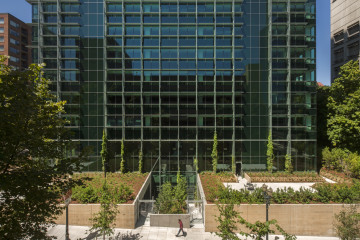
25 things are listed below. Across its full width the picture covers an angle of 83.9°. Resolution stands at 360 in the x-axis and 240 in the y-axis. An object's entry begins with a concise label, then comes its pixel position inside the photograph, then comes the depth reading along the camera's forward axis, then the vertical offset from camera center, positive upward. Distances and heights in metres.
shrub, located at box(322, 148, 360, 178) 26.44 -6.00
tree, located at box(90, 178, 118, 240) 15.67 -7.79
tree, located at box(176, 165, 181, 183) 30.98 -8.98
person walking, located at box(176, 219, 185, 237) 17.66 -9.58
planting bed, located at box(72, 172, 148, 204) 19.48 -8.23
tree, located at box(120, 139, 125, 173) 31.23 -6.87
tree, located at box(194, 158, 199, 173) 31.66 -7.39
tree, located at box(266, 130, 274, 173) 31.08 -5.67
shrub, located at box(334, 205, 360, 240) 15.11 -8.29
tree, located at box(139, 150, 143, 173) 31.36 -7.20
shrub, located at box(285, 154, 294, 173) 30.94 -7.19
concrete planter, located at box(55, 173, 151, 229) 18.88 -9.16
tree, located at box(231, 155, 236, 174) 31.30 -7.33
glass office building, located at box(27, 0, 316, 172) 31.72 +6.63
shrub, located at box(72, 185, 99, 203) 19.38 -7.56
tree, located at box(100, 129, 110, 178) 31.25 -5.45
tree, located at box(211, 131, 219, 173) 31.30 -5.74
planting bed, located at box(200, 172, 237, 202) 24.98 -8.43
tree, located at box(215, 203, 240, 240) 14.02 -7.74
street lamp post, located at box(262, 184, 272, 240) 13.25 -5.04
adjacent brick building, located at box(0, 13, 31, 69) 63.00 +25.71
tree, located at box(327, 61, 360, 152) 28.86 +1.41
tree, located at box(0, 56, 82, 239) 8.08 -1.79
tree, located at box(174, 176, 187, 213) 20.18 -8.40
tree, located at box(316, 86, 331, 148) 34.62 -0.42
